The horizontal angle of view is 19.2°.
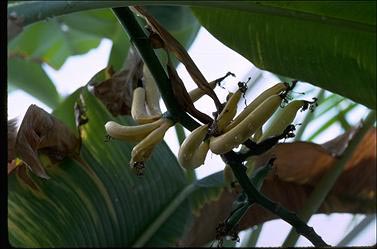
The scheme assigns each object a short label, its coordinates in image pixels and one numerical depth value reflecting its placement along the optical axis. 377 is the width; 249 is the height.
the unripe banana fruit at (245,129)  1.48
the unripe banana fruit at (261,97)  1.53
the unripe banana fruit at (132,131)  1.53
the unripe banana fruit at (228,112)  1.51
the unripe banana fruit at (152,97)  1.63
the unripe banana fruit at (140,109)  1.58
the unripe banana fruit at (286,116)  1.54
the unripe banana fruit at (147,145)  1.51
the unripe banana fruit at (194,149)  1.49
